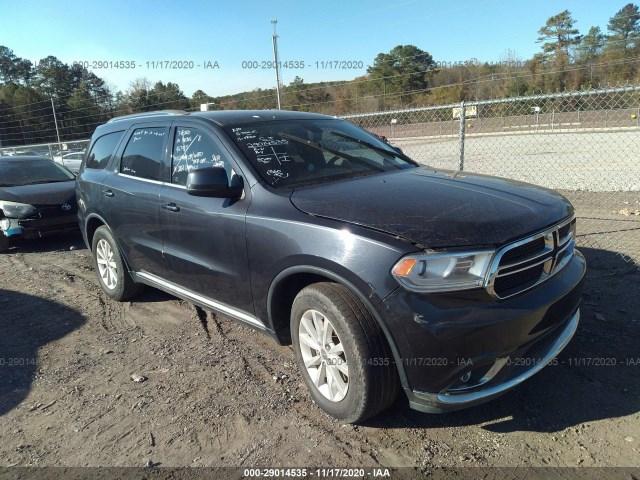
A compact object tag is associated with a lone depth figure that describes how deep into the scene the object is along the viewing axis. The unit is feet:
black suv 7.75
